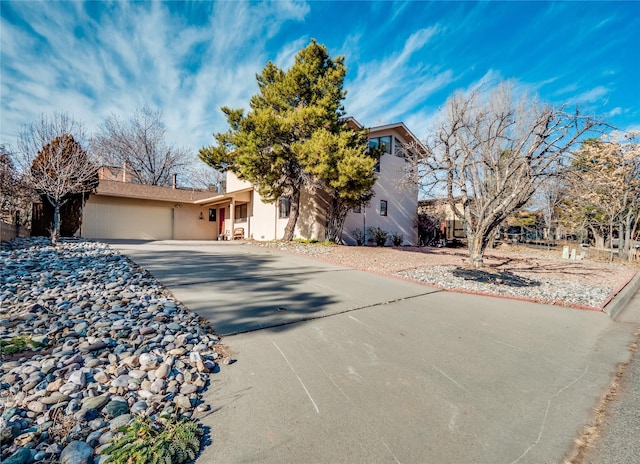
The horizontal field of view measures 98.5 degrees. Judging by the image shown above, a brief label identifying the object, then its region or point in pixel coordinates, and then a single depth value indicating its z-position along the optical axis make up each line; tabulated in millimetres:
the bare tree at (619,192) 10956
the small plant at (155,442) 1561
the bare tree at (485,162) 6723
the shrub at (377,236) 15061
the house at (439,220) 18766
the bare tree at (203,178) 29969
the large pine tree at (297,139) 10078
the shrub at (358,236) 14453
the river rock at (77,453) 1520
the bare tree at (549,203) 16781
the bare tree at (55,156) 9742
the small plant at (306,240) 12794
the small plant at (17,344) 2566
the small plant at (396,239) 16266
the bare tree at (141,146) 24500
